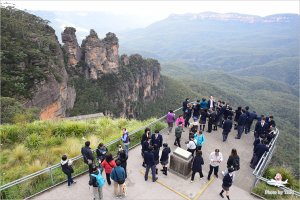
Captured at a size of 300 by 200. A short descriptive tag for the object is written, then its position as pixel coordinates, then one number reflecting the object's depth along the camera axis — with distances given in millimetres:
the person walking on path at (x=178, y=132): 14324
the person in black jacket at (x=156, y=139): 12723
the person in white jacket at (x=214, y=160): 11914
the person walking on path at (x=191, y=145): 12875
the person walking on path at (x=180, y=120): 15383
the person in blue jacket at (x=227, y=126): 15356
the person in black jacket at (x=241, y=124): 16062
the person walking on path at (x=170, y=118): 15930
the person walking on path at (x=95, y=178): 9539
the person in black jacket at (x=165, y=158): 11929
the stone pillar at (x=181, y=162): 12117
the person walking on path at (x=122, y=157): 10659
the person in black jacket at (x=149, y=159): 11180
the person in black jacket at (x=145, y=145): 12116
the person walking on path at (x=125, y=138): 12820
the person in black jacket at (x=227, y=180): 10812
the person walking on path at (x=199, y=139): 13401
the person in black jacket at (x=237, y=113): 17312
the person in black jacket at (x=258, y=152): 13008
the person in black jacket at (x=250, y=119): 16766
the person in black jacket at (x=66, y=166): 10481
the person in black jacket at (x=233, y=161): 11539
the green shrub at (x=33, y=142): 14219
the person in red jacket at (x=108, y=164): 10522
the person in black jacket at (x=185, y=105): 17625
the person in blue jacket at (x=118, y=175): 10002
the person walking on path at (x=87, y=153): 11078
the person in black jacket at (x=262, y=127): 15594
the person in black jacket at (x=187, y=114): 17312
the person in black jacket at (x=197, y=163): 11430
